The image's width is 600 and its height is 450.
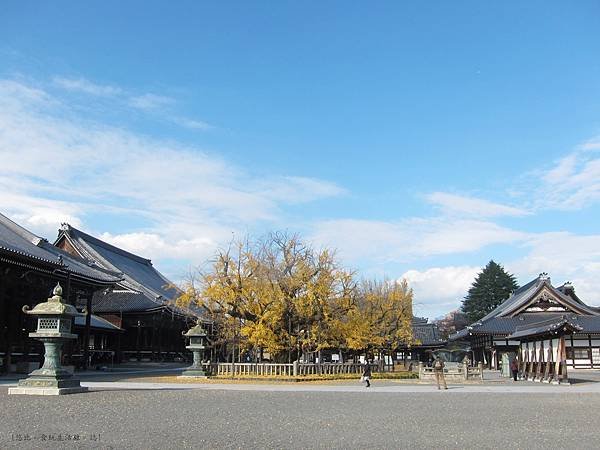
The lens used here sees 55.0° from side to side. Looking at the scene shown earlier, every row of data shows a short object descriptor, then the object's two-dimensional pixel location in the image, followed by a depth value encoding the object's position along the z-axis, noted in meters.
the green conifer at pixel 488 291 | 86.62
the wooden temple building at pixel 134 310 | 47.41
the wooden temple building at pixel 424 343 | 65.50
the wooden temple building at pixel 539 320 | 48.00
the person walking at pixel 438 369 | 25.06
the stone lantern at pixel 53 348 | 17.94
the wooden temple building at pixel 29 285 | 28.06
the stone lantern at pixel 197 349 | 29.47
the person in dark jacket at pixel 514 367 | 33.99
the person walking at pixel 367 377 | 24.94
